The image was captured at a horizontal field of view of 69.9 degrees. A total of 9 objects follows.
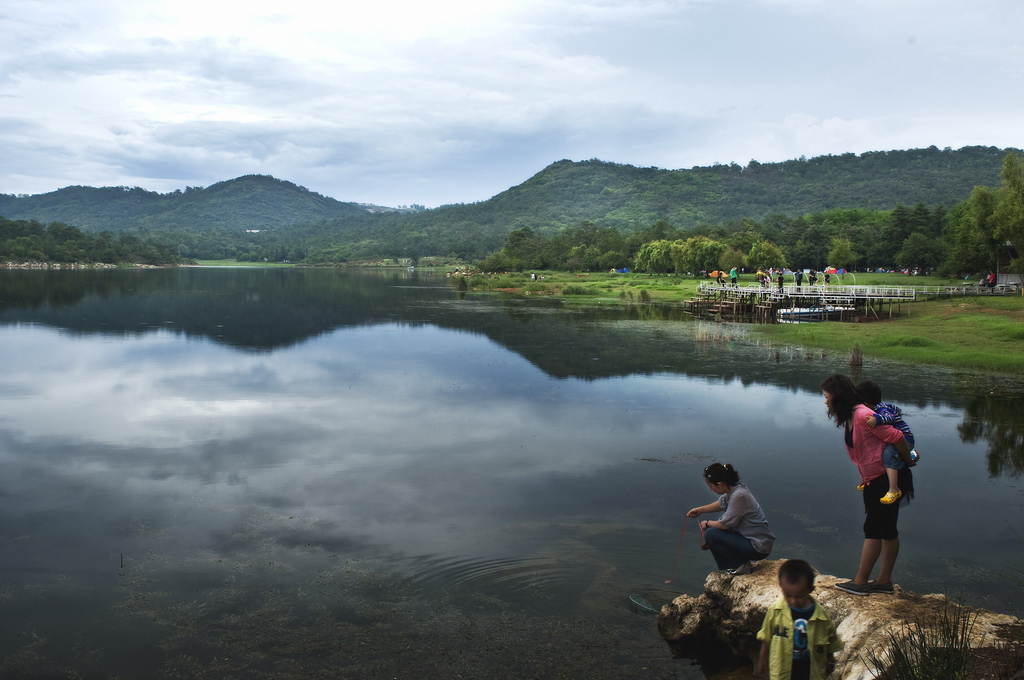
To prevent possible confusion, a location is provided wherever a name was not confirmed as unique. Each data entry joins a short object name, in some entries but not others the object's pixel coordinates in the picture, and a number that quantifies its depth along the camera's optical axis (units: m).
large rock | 5.66
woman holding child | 6.57
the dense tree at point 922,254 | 74.88
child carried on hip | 6.44
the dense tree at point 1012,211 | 45.66
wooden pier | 43.22
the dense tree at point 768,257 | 83.75
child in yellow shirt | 5.12
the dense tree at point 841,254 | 78.38
